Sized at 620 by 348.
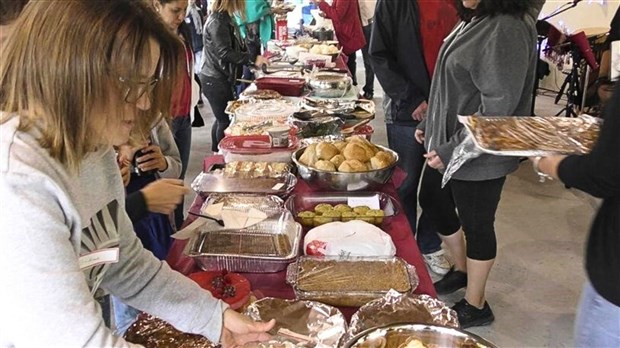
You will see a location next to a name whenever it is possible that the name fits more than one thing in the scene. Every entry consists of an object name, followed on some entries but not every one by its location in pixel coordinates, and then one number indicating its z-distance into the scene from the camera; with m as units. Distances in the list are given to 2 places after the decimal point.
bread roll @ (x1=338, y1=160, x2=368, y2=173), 1.65
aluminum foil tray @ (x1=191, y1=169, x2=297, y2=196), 1.62
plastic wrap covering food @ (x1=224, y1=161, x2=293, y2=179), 1.74
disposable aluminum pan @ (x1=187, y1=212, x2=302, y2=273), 1.23
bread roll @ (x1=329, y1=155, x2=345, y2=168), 1.68
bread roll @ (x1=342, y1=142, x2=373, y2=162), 1.71
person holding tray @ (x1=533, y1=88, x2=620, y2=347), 1.03
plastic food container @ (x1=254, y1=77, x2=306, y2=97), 2.85
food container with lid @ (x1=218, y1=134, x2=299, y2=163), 1.89
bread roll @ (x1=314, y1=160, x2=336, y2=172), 1.65
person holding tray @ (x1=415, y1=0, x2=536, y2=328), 1.67
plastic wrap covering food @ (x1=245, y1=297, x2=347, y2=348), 1.00
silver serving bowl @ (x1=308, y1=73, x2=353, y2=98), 2.74
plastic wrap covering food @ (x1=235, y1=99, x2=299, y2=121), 2.34
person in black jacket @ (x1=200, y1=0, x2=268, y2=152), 3.25
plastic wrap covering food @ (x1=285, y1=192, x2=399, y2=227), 1.45
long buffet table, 1.19
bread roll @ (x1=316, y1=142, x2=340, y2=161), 1.72
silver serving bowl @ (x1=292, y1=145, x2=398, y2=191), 1.63
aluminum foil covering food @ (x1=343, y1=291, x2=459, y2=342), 1.04
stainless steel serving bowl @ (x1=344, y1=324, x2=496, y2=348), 0.95
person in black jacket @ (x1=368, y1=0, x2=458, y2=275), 2.34
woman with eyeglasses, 0.65
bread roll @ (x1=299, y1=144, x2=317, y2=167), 1.73
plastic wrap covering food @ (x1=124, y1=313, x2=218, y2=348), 0.98
